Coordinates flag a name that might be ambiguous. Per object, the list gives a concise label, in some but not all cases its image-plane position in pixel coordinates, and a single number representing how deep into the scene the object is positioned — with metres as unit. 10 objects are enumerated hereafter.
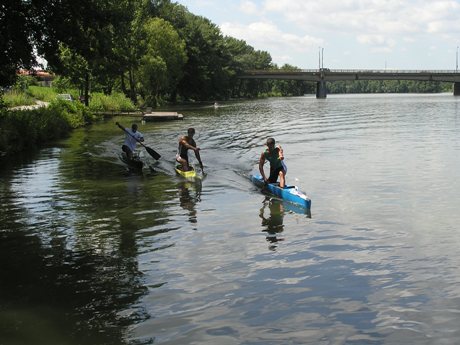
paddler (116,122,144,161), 21.80
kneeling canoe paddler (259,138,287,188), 16.62
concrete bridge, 128.12
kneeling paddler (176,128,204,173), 19.86
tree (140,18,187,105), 77.31
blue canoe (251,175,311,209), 14.21
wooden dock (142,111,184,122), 51.69
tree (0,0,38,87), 20.19
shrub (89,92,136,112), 58.93
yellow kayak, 19.70
